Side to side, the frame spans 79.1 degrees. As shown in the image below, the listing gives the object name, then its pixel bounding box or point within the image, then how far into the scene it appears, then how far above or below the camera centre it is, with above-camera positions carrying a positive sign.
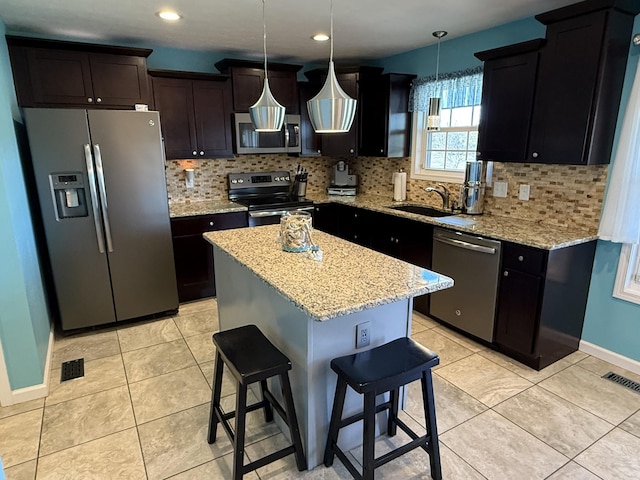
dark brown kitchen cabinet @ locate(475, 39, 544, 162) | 2.64 +0.38
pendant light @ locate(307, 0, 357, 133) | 1.64 +0.20
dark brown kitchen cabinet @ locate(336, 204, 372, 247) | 3.97 -0.73
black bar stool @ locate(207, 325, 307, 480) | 1.63 -0.91
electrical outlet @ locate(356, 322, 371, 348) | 1.81 -0.83
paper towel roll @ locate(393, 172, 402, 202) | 4.13 -0.35
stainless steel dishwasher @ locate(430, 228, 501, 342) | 2.78 -0.92
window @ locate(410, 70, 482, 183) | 3.47 +0.24
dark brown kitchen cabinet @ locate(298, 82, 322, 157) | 4.30 +0.26
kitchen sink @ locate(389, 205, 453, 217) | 3.63 -0.54
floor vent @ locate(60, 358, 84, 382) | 2.62 -1.46
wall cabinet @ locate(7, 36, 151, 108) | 2.96 +0.64
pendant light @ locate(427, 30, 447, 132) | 3.07 +0.31
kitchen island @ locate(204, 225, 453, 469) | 1.61 -0.70
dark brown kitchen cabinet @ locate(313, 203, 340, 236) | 4.30 -0.69
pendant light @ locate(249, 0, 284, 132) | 2.02 +0.21
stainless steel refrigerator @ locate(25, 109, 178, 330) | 2.83 -0.42
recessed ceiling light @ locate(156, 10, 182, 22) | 2.68 +0.97
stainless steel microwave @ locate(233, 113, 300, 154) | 3.99 +0.18
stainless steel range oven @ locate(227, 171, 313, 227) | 3.92 -0.46
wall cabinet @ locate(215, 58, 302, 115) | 3.87 +0.74
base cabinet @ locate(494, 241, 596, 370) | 2.50 -0.97
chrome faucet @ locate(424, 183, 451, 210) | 3.61 -0.36
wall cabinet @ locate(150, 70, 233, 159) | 3.63 +0.40
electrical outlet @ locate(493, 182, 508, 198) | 3.23 -0.29
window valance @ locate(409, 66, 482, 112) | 3.36 +0.59
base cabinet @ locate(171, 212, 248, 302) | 3.60 -0.89
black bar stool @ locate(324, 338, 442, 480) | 1.53 -0.90
